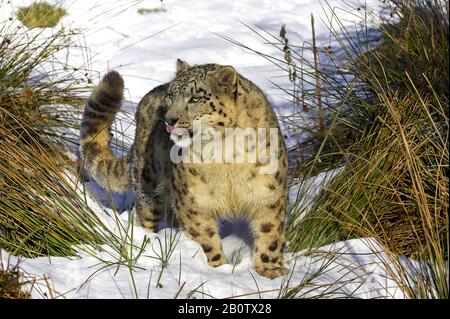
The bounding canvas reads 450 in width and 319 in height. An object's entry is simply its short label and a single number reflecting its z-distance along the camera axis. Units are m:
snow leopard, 5.87
